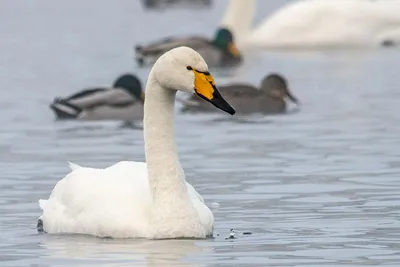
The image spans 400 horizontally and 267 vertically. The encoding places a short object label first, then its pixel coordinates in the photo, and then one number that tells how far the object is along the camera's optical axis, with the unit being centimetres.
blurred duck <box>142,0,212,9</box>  4073
